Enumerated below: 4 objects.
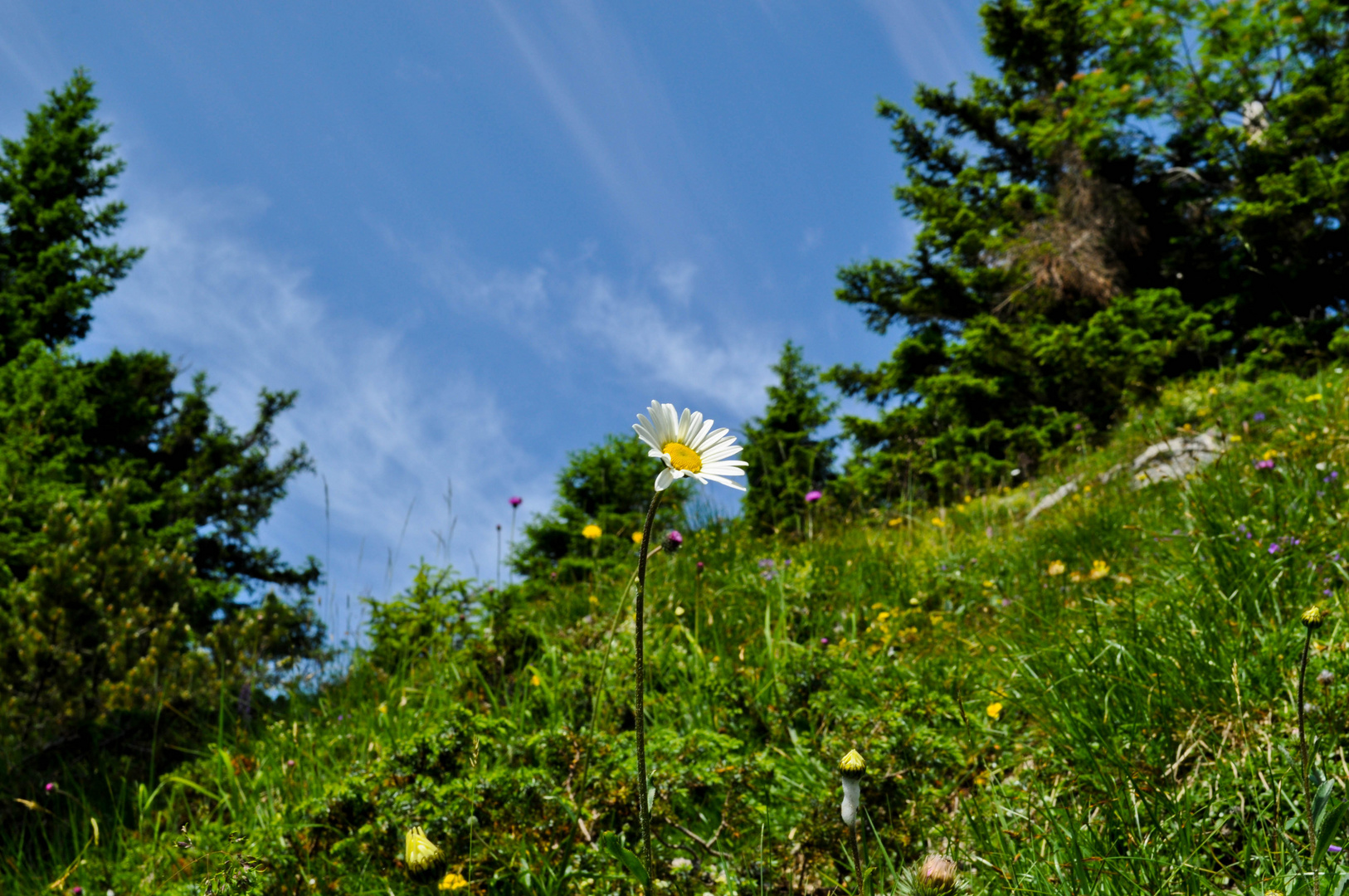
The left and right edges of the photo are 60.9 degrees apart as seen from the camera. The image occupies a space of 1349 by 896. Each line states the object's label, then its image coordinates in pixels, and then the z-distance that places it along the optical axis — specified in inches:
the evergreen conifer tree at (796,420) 351.8
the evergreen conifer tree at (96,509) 157.8
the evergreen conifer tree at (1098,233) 309.2
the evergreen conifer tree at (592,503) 249.3
